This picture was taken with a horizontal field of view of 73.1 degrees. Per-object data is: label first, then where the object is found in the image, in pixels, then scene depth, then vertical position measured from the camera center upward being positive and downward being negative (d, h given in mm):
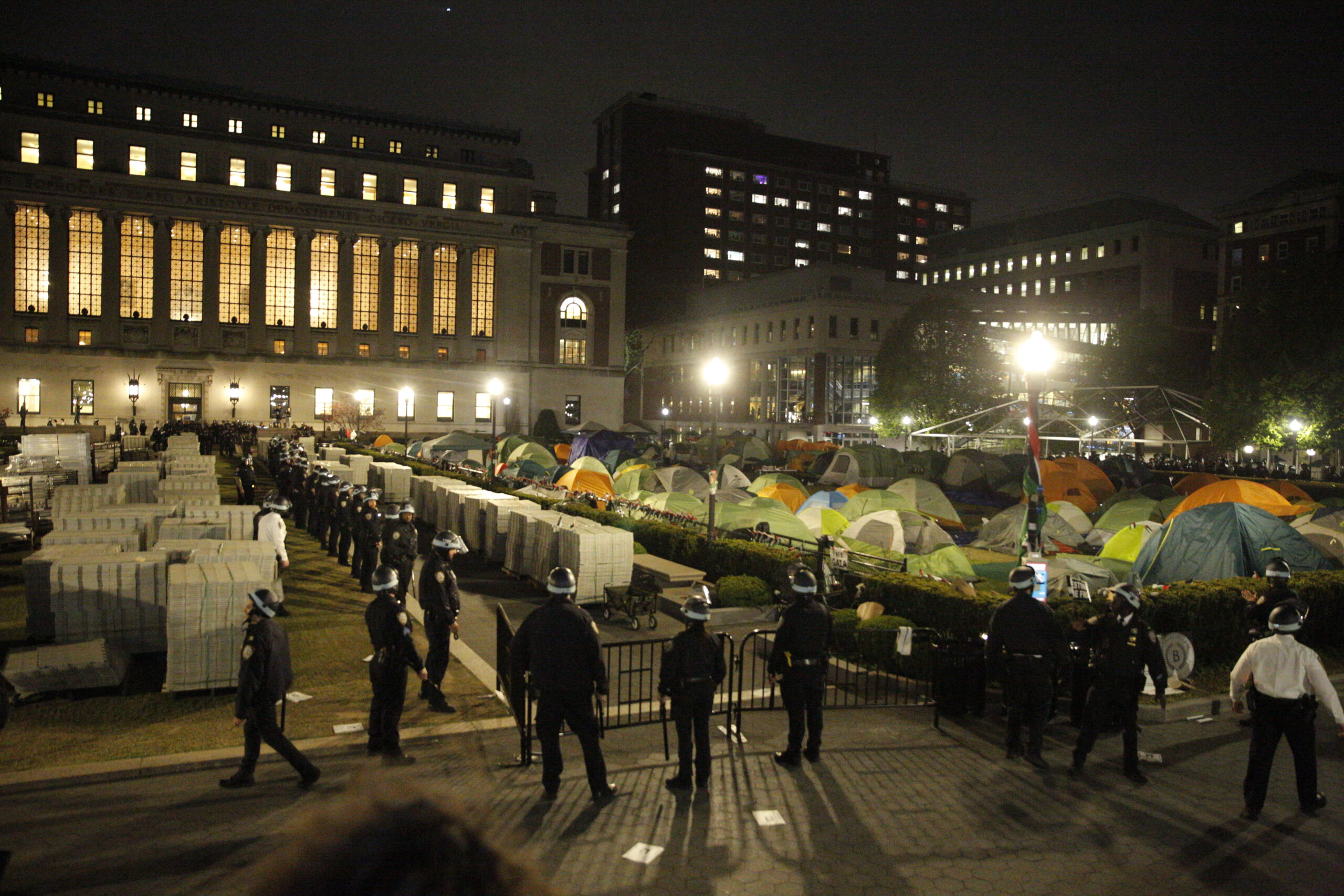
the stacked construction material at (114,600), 10992 -2497
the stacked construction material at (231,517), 16589 -2177
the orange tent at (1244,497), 25798 -2121
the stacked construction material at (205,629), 10047 -2562
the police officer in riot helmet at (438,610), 10469 -2379
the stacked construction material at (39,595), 11297 -2483
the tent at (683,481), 30970 -2423
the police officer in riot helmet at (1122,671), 8641 -2379
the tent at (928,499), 29766 -2715
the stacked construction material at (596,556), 16016 -2633
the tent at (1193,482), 36344 -2414
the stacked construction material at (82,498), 18922 -2172
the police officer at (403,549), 13055 -2079
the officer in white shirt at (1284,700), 7629 -2315
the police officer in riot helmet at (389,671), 8336 -2450
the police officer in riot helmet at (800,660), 8609 -2347
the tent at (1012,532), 25266 -3193
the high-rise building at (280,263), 66812 +11378
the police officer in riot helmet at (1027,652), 8859 -2289
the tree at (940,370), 65250 +3506
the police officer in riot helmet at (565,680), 7457 -2233
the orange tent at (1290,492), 31375 -2345
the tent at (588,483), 31625 -2608
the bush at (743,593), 15891 -3172
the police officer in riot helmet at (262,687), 7492 -2377
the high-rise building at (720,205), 128375 +30638
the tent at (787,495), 28688 -2586
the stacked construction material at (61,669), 9766 -2950
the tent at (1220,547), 17391 -2391
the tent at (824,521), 24078 -2867
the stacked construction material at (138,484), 23516 -2222
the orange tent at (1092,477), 36719 -2276
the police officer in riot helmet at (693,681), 7918 -2365
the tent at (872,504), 24844 -2424
